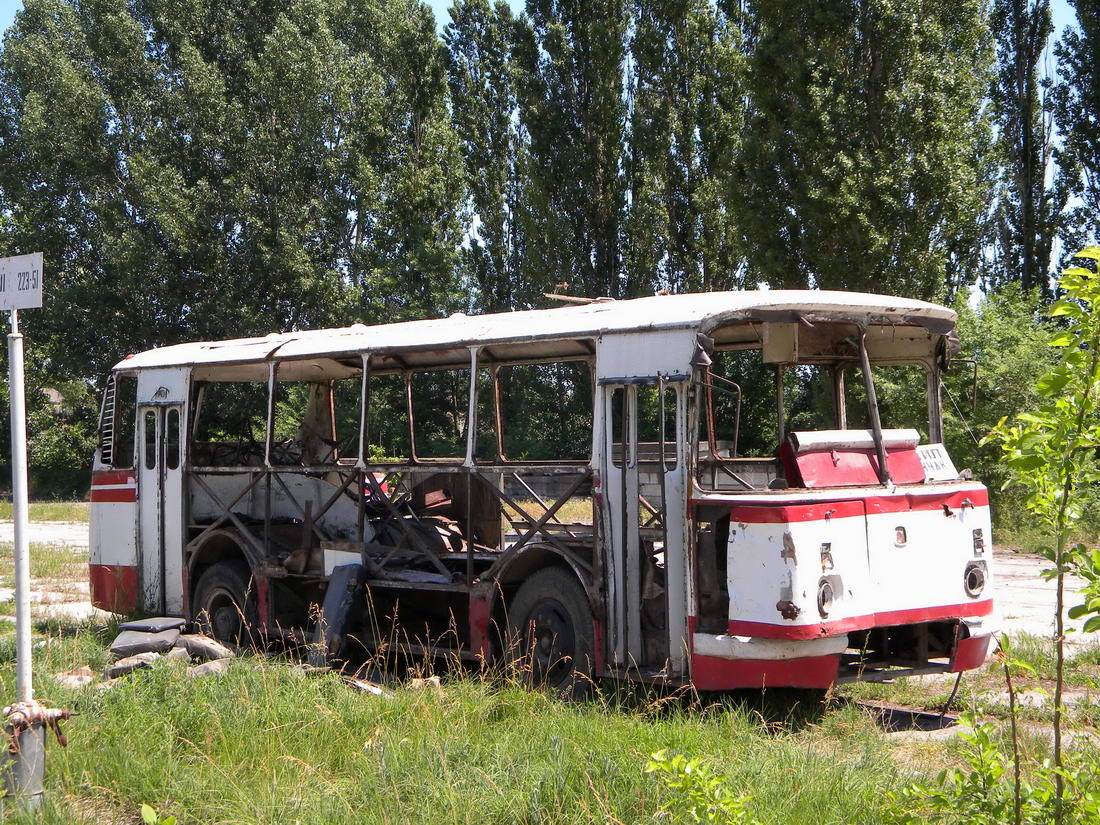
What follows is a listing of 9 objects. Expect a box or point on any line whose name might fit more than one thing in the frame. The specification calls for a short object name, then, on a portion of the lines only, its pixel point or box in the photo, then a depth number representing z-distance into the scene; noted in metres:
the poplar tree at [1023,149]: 30.13
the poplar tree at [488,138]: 33.44
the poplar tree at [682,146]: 28.25
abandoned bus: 7.15
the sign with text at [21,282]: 6.01
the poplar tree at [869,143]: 21.38
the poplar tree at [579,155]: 29.19
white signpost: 5.49
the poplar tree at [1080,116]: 27.44
